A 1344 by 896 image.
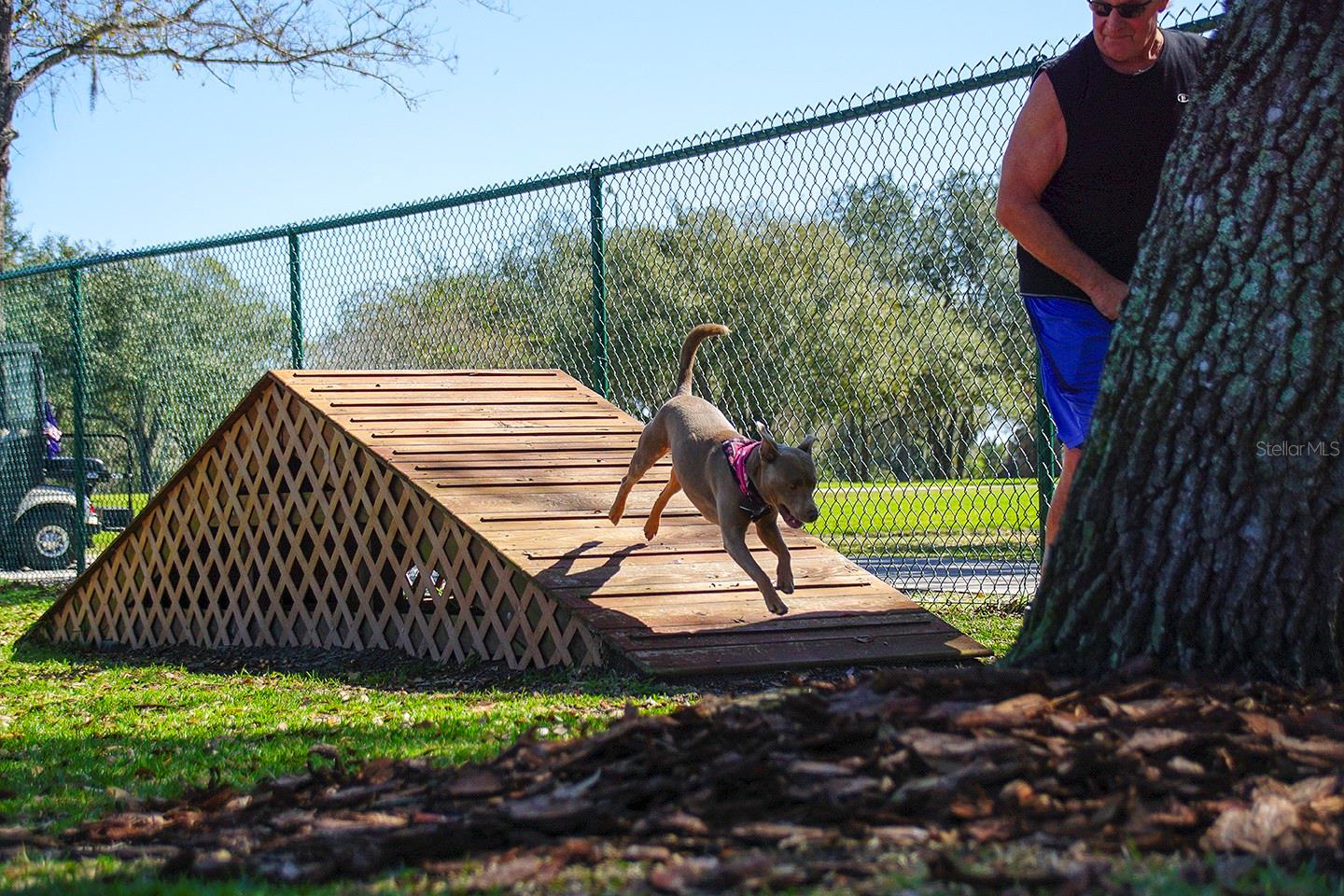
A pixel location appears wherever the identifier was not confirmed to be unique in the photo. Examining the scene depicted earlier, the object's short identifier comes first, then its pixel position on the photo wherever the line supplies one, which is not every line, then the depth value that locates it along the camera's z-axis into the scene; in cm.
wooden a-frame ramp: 643
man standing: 502
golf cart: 1473
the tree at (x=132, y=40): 1392
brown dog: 634
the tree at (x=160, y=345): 1306
